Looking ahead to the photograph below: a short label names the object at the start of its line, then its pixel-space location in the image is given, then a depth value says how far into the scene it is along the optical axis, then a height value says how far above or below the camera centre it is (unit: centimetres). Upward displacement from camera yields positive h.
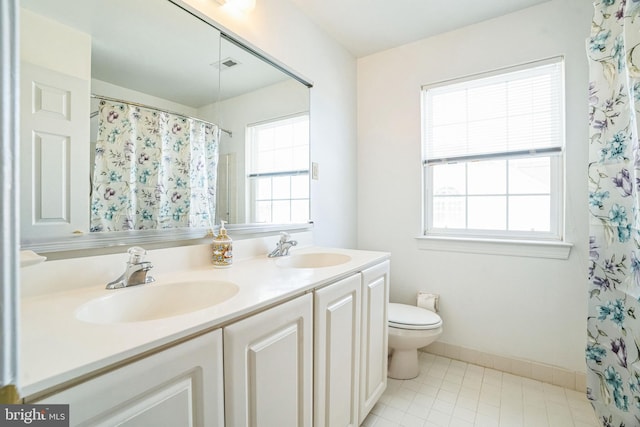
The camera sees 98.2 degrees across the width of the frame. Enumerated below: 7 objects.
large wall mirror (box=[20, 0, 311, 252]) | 80 +32
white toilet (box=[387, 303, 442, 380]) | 171 -77
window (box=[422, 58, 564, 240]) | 179 +41
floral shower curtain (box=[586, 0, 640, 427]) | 109 -1
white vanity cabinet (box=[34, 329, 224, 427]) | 46 -34
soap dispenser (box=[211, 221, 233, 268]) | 119 -17
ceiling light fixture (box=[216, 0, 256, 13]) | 132 +101
